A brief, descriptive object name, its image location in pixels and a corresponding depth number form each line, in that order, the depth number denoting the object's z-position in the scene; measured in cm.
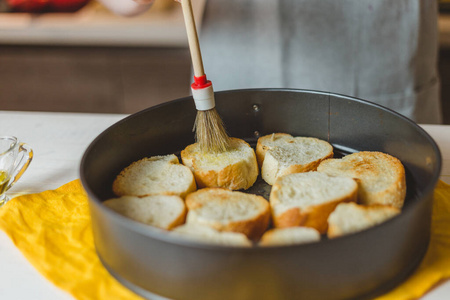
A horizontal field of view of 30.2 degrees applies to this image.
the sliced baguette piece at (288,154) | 66
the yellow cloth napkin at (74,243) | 56
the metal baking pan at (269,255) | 51
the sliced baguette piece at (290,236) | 55
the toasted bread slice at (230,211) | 57
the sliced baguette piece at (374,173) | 60
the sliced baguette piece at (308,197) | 58
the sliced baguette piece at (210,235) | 54
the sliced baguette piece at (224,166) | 65
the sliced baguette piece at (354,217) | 55
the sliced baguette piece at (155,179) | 63
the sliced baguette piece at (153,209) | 58
